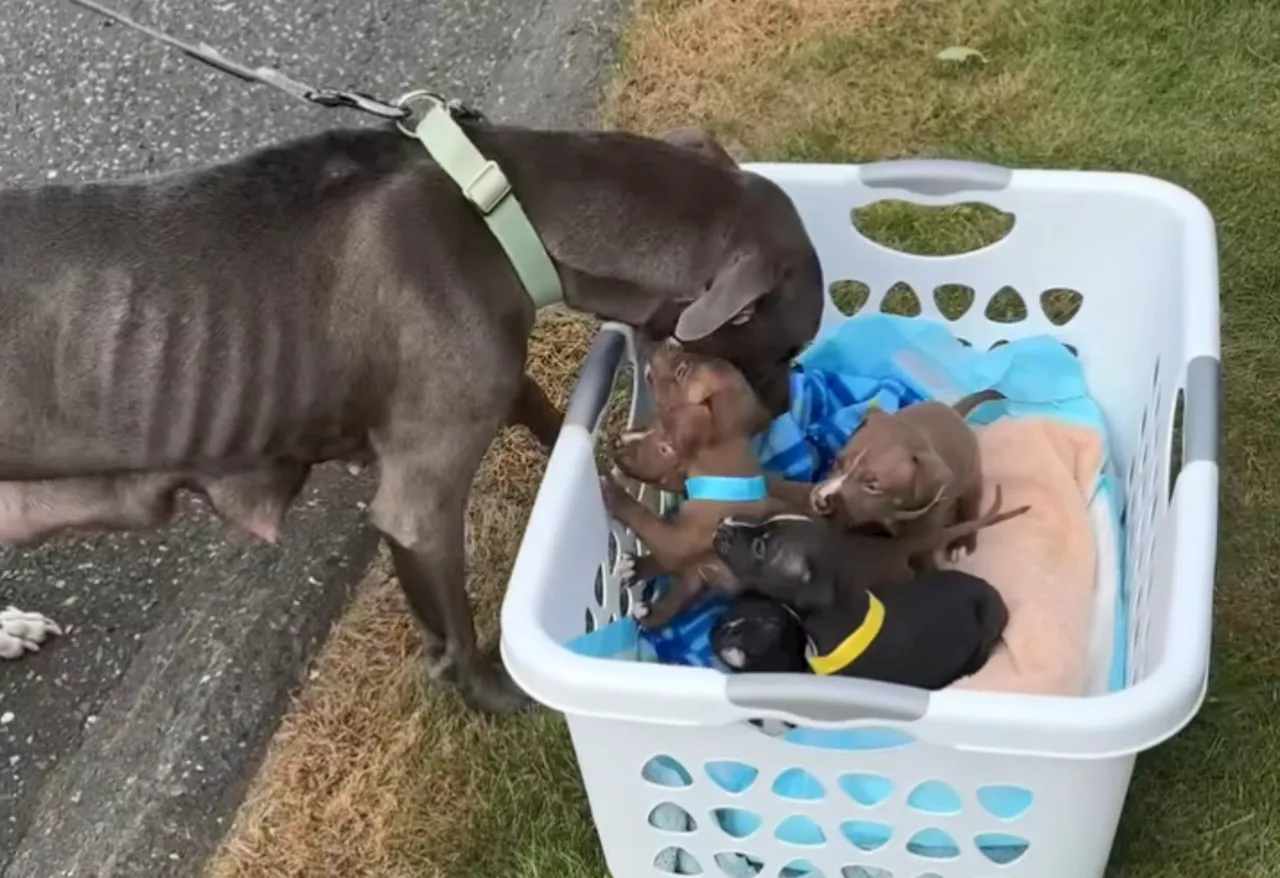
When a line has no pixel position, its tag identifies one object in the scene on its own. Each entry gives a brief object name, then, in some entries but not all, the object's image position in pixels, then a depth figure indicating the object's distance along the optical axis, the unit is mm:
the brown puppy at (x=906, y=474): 2154
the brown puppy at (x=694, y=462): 2230
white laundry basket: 1665
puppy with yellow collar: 1974
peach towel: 2131
